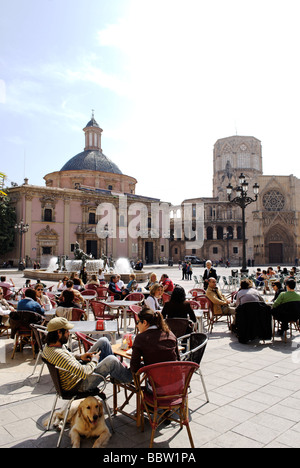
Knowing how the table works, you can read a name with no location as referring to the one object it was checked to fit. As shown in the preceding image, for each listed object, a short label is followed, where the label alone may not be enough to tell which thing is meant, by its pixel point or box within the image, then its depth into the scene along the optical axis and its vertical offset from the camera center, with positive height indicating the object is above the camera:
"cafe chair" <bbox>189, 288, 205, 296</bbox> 9.34 -1.00
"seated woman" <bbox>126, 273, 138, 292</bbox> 9.99 -0.90
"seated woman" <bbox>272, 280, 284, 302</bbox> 7.67 -0.75
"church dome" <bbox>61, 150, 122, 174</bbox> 45.31 +12.91
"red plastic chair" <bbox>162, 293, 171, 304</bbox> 8.14 -1.00
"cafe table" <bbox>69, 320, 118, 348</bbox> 4.65 -1.06
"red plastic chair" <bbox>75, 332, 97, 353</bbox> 3.99 -1.04
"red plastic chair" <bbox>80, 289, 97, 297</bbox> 9.13 -0.98
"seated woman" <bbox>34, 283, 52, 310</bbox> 6.83 -0.89
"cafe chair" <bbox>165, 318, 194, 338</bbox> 4.92 -1.02
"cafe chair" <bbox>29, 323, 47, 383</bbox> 4.65 -1.10
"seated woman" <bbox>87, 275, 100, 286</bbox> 10.08 -0.75
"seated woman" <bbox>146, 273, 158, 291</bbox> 8.30 -0.58
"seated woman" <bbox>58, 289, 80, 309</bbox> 6.13 -0.78
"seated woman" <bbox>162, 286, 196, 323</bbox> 5.30 -0.83
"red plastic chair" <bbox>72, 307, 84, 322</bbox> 5.98 -1.04
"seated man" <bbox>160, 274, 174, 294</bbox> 8.74 -0.77
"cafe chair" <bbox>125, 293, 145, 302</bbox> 8.51 -1.04
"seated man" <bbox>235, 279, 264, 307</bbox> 6.60 -0.77
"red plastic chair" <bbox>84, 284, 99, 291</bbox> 9.72 -0.90
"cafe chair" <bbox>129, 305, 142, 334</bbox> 6.34 -1.01
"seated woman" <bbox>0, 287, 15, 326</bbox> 6.94 -1.07
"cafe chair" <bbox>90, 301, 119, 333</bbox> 7.17 -1.13
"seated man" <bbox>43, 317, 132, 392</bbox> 3.19 -1.08
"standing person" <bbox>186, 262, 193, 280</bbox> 21.88 -0.94
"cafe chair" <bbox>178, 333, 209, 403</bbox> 3.56 -1.02
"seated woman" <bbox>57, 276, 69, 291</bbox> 10.22 -0.94
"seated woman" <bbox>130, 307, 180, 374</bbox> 3.15 -0.84
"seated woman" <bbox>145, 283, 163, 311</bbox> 5.74 -0.69
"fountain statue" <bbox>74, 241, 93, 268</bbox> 22.03 +0.15
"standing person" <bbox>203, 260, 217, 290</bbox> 10.42 -0.55
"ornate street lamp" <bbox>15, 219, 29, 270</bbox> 30.12 +2.86
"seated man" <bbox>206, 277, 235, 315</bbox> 7.41 -1.01
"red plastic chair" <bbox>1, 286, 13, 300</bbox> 8.91 -1.00
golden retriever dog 2.98 -1.52
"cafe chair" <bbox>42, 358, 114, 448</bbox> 3.16 -1.30
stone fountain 20.55 -0.86
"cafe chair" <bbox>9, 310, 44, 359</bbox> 5.73 -1.12
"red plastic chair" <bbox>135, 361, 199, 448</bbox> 2.84 -1.15
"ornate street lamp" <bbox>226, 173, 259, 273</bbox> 16.22 +3.05
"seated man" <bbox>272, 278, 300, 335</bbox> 6.58 -1.02
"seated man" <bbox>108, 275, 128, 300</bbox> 8.73 -0.86
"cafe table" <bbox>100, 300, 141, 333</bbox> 7.12 -1.03
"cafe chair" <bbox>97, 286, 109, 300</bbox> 9.44 -1.01
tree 34.91 +3.19
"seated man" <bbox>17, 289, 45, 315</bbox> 5.91 -0.87
